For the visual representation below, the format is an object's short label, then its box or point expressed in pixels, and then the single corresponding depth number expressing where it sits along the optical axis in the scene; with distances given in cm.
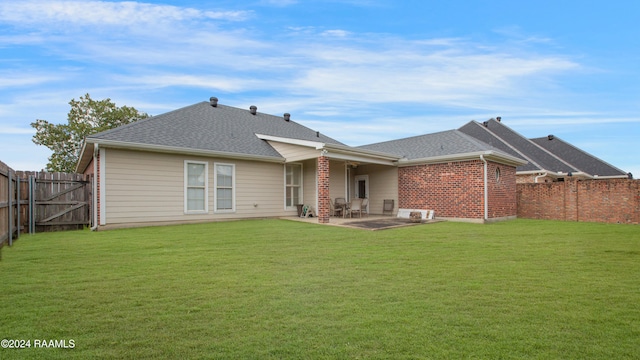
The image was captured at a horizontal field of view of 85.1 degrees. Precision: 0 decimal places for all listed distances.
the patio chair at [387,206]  1600
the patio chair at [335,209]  1513
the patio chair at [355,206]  1473
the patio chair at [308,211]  1480
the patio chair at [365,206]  1631
